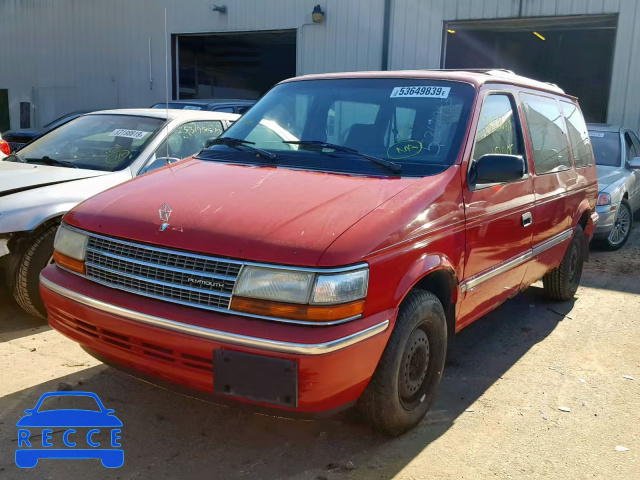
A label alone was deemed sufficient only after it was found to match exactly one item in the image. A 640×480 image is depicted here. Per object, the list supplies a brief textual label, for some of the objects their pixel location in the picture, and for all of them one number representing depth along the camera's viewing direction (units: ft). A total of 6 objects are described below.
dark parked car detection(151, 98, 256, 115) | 30.69
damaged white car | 13.99
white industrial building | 38.78
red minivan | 8.16
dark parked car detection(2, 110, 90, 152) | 36.29
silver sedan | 24.64
